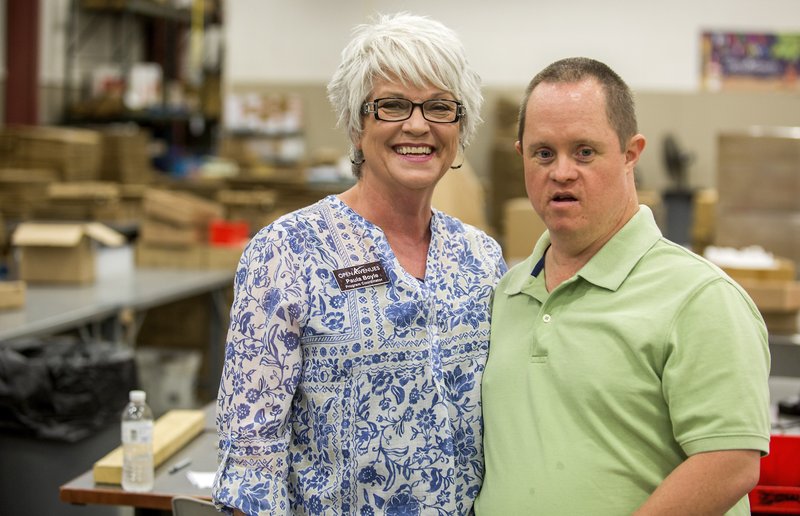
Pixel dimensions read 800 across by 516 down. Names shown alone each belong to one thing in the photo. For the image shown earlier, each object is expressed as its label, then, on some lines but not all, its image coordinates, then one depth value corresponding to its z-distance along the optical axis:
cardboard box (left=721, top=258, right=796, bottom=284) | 3.71
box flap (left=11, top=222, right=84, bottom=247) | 4.71
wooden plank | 2.28
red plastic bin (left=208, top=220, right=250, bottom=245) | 6.00
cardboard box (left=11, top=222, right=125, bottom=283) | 4.76
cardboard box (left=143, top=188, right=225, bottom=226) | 5.64
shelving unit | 10.30
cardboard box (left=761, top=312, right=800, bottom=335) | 3.75
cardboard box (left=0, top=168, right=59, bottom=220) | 6.76
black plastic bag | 2.97
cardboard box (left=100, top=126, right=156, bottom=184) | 8.59
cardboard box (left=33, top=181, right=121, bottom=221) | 5.84
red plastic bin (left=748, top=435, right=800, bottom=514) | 1.94
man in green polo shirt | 1.34
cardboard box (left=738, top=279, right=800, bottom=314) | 3.68
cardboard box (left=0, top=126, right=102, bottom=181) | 7.49
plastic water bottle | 2.25
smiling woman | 1.59
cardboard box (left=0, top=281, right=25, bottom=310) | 4.00
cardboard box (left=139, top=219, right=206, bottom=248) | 5.80
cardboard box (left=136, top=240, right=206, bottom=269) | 5.81
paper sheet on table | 2.27
